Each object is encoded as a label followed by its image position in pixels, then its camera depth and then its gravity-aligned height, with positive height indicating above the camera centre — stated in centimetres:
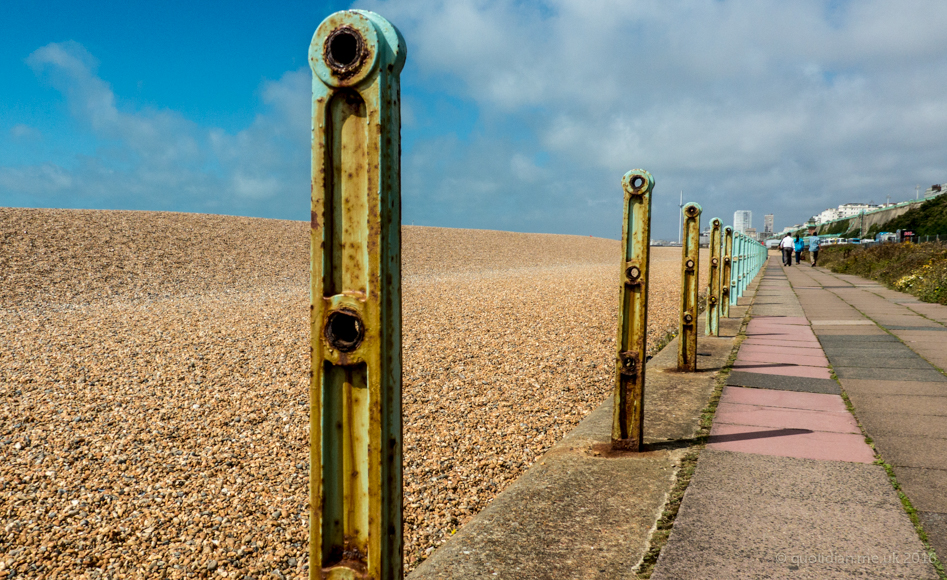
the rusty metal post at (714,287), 625 -41
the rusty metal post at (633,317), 279 -33
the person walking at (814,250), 2775 -10
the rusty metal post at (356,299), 108 -10
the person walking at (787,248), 2817 -1
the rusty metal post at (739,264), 994 -29
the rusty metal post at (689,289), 460 -32
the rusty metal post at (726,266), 790 -25
